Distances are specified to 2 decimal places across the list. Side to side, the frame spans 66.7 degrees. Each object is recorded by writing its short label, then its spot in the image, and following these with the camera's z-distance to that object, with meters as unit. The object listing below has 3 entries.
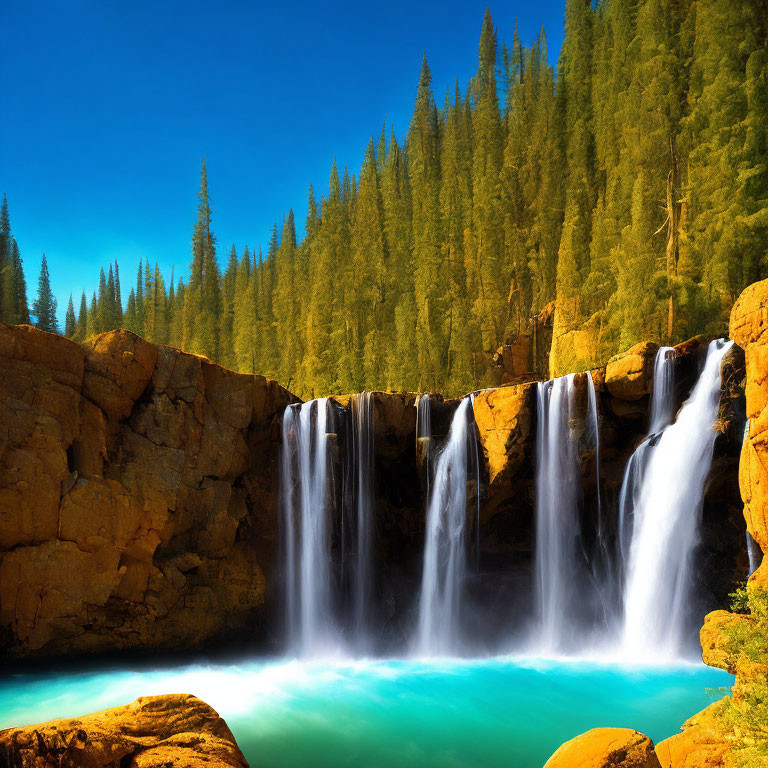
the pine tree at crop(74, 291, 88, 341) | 73.38
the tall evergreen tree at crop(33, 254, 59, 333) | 57.34
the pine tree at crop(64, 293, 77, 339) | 75.61
